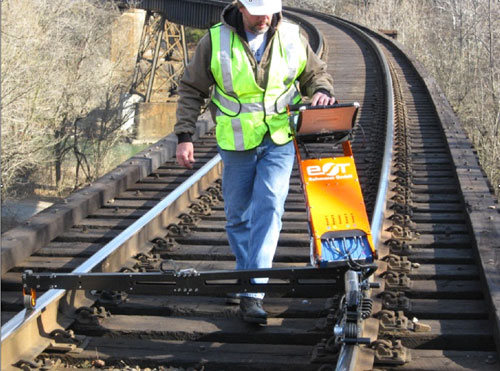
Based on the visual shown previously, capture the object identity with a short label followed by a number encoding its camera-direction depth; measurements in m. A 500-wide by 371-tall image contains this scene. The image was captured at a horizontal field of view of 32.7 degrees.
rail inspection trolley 4.20
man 4.43
